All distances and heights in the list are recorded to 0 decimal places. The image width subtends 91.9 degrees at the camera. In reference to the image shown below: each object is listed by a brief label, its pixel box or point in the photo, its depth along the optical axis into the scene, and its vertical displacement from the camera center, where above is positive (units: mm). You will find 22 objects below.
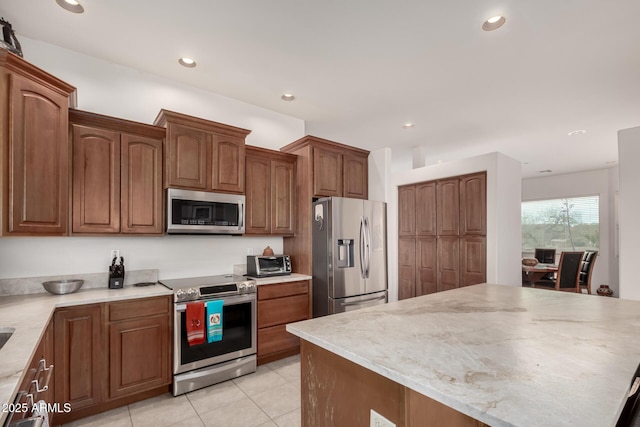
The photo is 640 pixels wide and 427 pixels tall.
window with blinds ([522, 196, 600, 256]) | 7309 -124
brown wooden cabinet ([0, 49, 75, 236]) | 1866 +473
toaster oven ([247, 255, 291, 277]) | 3357 -496
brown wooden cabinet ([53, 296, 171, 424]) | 2131 -982
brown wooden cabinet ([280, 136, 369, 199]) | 3598 +672
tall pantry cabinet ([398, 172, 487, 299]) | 4258 -221
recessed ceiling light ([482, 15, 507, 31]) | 2221 +1445
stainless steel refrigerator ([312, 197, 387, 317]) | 3355 -392
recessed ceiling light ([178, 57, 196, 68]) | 2799 +1467
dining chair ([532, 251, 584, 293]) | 5270 -918
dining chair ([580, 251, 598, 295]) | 5531 -916
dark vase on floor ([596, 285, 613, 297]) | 6688 -1562
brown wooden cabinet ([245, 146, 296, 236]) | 3436 +340
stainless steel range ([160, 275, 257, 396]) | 2551 -1043
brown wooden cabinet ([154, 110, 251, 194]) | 2844 +659
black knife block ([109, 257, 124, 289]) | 2641 -466
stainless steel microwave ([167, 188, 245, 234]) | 2824 +88
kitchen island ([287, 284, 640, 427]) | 765 -466
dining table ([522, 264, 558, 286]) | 5617 -986
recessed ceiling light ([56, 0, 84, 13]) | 2113 +1506
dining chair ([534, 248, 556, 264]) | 7023 -835
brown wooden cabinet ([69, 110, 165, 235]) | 2475 +397
